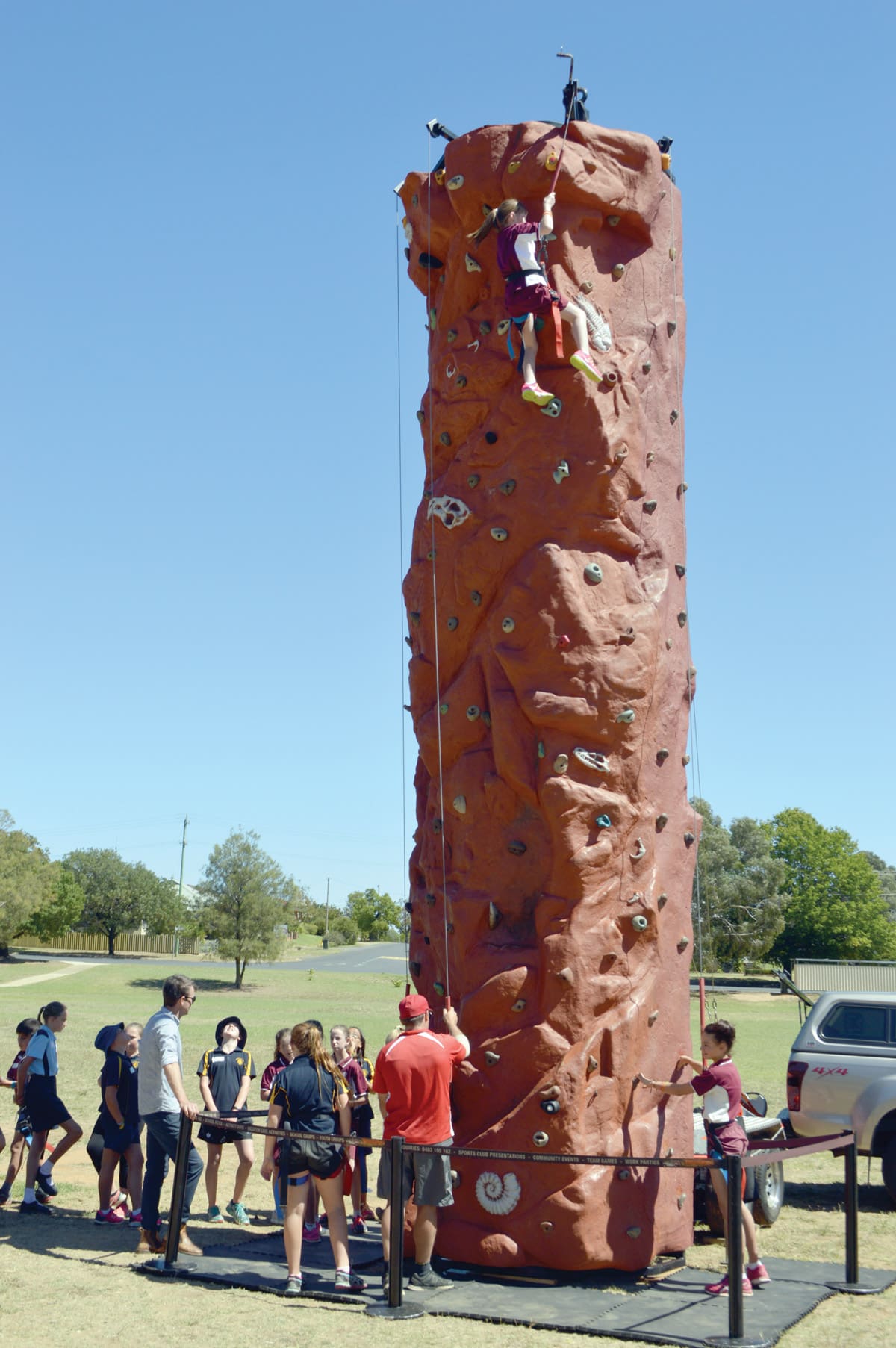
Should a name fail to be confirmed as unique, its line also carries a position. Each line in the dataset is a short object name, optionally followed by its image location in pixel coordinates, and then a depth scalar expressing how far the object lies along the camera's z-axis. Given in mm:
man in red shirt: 7723
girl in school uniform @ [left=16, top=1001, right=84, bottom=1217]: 10172
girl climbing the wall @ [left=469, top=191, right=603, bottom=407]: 8828
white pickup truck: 11461
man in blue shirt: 8578
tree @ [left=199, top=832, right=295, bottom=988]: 49469
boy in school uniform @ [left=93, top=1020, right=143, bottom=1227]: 9773
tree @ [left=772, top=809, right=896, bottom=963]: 58312
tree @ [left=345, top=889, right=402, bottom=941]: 106938
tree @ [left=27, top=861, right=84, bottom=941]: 67750
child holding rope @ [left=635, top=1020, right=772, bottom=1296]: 7891
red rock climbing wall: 8281
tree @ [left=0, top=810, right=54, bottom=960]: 57031
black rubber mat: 7020
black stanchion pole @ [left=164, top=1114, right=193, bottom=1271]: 8219
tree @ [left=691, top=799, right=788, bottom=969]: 52625
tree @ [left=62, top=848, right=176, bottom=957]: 75750
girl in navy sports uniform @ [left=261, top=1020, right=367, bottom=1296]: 7789
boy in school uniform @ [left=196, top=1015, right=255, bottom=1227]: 9852
